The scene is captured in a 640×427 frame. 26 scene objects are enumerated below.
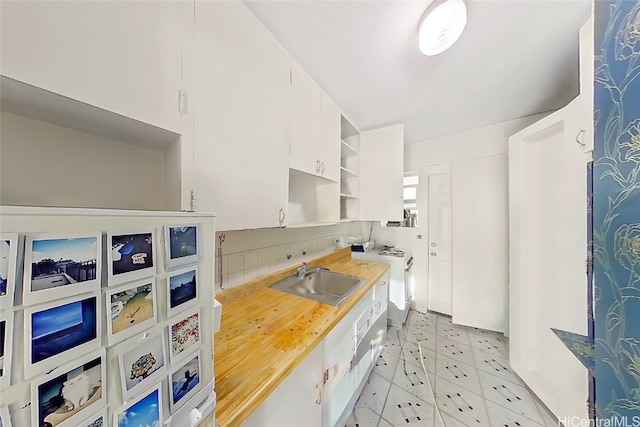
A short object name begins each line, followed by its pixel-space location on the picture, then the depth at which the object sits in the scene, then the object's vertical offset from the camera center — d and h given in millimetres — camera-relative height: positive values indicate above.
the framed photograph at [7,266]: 250 -63
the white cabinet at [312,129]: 1329 +613
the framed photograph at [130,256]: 340 -72
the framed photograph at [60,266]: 270 -72
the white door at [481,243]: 2408 -354
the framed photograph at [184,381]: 419 -352
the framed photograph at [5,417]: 241 -235
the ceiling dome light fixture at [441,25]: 977 +932
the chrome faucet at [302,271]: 1739 -478
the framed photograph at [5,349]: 244 -158
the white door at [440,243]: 2777 -406
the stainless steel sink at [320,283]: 1574 -570
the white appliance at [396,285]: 2537 -871
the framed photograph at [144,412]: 344 -341
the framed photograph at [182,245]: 419 -65
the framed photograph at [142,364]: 344 -262
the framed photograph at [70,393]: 266 -245
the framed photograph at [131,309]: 333 -162
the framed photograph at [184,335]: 418 -254
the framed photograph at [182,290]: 415 -159
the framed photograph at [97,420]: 304 -306
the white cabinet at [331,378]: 802 -823
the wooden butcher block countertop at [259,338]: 656 -552
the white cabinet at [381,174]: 2225 +433
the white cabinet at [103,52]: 455 +416
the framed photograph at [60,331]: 263 -159
